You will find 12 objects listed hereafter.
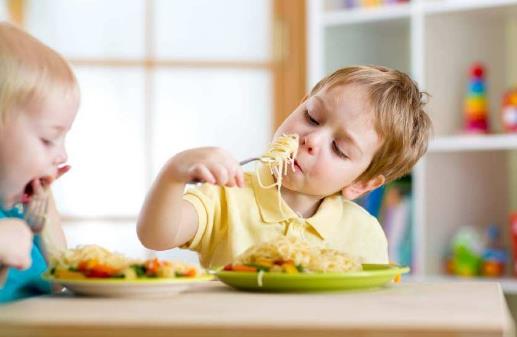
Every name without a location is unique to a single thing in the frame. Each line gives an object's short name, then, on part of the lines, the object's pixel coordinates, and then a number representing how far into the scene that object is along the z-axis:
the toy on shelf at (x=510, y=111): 3.24
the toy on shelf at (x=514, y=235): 3.26
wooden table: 1.14
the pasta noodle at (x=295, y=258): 1.42
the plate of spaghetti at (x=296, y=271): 1.38
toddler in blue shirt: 1.41
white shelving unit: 3.38
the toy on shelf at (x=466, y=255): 3.28
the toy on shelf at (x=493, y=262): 3.26
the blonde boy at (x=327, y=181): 1.79
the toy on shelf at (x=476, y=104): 3.34
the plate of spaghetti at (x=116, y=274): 1.33
